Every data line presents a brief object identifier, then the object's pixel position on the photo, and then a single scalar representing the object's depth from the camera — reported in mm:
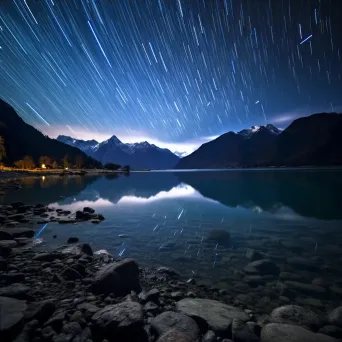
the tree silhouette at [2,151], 82931
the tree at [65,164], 174675
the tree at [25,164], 142875
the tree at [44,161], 168875
